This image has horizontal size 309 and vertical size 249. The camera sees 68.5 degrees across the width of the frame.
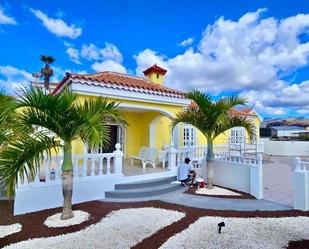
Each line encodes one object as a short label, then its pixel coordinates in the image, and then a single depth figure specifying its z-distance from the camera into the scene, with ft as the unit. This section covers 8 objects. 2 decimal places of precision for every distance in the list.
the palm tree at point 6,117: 17.57
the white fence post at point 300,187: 23.12
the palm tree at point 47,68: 74.38
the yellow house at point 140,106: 31.53
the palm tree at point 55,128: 16.81
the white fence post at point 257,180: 27.76
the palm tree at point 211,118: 28.78
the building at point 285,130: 127.34
